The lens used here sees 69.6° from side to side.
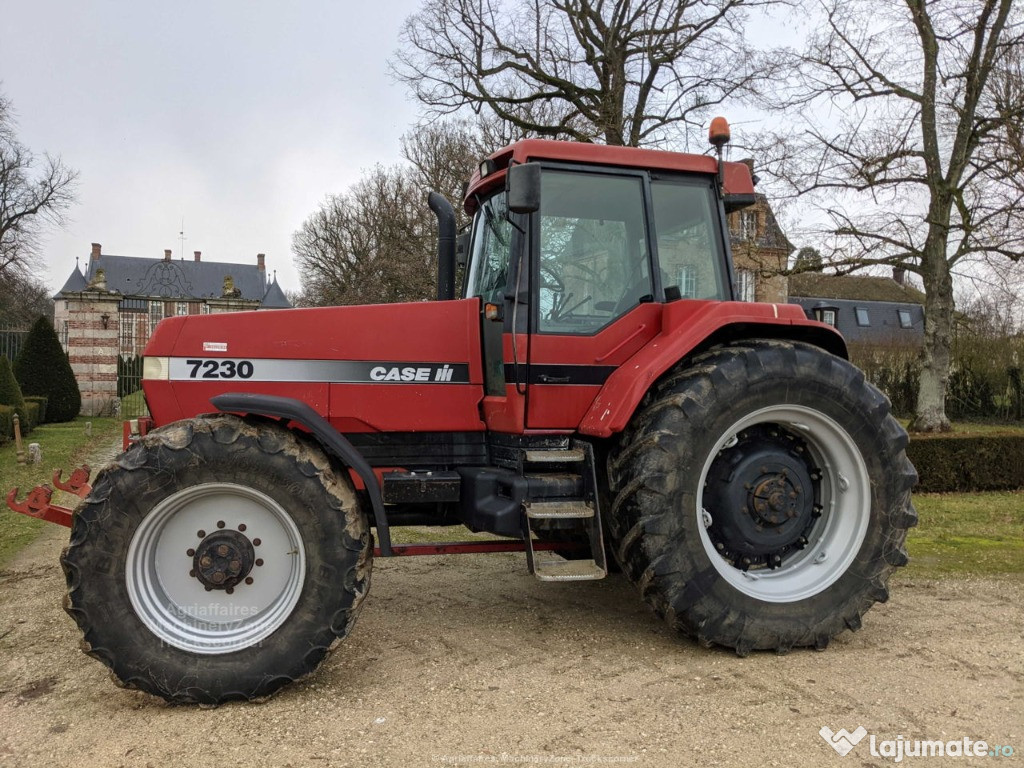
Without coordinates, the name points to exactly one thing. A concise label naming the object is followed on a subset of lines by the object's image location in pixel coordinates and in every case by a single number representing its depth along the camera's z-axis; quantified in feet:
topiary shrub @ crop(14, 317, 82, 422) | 60.59
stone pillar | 63.46
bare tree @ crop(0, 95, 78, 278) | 90.12
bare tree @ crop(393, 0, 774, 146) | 50.34
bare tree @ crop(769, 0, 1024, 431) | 41.14
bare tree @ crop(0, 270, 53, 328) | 87.66
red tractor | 10.64
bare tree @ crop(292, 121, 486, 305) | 69.26
